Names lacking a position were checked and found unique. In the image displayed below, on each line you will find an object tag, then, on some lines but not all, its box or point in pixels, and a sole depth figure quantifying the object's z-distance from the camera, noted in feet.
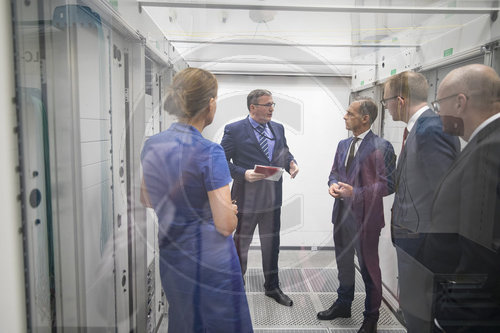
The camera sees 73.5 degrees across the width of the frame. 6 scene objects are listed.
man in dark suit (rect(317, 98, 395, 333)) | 6.40
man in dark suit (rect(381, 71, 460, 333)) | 4.56
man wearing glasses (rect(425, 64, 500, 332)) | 3.61
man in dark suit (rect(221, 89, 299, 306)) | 6.70
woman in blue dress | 3.73
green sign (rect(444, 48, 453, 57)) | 5.39
